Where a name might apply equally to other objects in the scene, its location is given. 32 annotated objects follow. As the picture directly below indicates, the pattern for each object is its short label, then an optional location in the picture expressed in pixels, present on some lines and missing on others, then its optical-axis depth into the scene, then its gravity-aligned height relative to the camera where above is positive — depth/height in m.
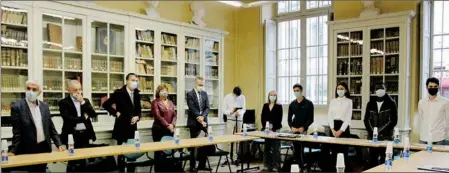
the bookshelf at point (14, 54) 4.48 +0.34
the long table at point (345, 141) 4.25 -0.77
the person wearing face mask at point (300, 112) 5.87 -0.49
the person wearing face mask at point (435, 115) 4.55 -0.41
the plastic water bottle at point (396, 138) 4.53 -0.69
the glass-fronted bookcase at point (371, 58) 5.94 +0.38
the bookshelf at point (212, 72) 7.21 +0.19
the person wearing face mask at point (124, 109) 5.14 -0.38
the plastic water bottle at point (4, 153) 3.23 -0.63
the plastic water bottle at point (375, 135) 4.67 -0.68
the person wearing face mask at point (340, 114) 5.38 -0.48
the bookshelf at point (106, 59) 5.45 +0.34
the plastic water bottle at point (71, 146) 3.70 -0.64
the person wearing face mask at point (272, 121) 5.79 -0.67
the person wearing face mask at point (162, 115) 5.60 -0.50
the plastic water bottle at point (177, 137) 4.64 -0.68
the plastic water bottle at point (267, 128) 5.77 -0.72
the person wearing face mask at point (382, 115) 5.20 -0.47
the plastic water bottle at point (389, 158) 3.08 -0.64
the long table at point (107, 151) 3.34 -0.73
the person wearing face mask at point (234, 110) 7.05 -0.54
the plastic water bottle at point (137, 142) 4.24 -0.68
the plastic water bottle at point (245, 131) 5.58 -0.74
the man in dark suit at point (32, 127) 3.75 -0.46
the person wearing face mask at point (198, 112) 6.13 -0.50
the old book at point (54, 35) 4.93 +0.63
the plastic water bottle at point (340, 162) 2.58 -0.56
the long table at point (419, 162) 3.04 -0.72
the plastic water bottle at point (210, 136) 5.00 -0.73
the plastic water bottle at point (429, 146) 4.00 -0.70
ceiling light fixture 6.37 +1.35
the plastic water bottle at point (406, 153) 3.57 -0.69
